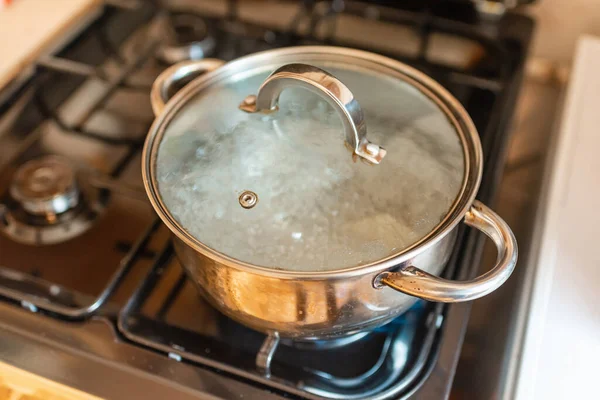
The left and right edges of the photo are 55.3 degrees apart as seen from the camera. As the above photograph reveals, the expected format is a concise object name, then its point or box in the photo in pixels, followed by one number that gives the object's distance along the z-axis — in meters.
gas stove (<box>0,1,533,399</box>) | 0.53
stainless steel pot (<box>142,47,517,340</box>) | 0.43
